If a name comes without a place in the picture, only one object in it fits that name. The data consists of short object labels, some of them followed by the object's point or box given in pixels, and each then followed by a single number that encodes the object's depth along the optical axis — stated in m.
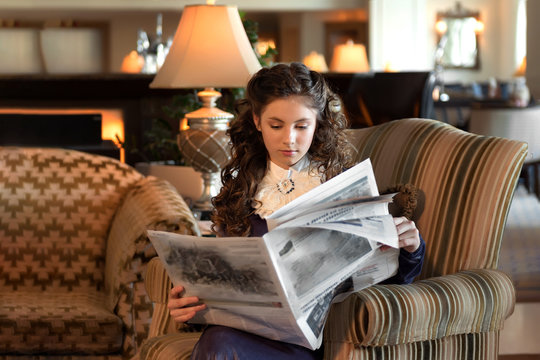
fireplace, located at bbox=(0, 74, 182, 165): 4.87
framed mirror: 13.84
